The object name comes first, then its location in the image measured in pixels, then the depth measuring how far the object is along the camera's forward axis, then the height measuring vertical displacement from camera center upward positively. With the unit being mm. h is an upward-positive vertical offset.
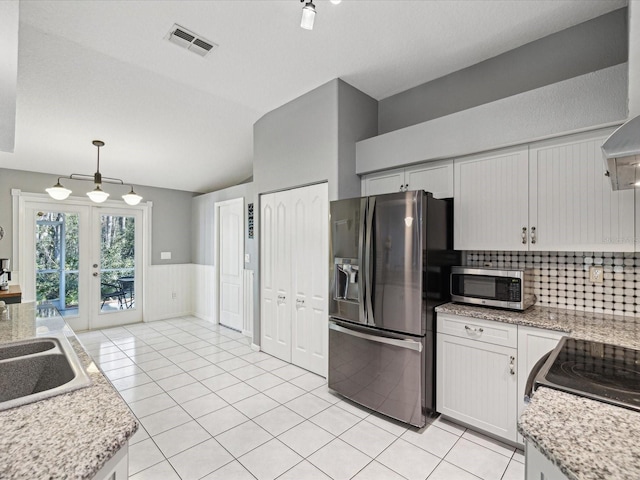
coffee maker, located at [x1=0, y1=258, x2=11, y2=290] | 3488 -381
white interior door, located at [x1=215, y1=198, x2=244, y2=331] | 5102 -333
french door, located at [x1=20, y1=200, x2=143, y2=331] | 4746 -326
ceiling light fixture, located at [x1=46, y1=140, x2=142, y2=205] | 3666 +580
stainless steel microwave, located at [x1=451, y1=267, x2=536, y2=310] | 2250 -359
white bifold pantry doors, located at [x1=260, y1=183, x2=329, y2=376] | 3277 -393
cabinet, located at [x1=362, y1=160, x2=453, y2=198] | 2699 +548
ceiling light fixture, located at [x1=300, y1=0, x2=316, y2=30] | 1753 +1232
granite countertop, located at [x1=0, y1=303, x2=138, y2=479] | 712 -510
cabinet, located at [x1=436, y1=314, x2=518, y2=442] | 2137 -954
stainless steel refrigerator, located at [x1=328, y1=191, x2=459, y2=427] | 2352 -444
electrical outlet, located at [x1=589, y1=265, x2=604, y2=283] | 2268 -250
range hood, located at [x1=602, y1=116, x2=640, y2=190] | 1141 +334
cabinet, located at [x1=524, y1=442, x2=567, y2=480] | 883 -701
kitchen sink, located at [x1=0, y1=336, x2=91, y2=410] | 1316 -553
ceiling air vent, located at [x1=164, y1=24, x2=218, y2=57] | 2475 +1612
